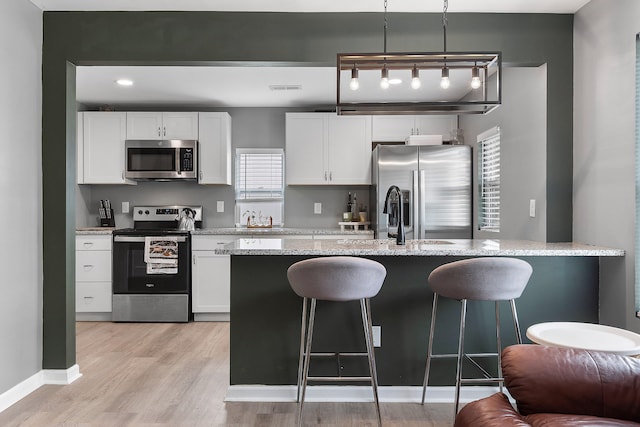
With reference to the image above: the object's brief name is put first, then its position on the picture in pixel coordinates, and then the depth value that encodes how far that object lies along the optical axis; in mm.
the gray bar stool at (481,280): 2275
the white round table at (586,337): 1832
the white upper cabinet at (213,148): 5078
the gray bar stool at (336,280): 2260
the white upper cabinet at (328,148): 5137
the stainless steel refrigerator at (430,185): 4578
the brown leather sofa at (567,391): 1518
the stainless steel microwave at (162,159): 5008
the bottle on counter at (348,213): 5262
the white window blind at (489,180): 4129
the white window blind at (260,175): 5438
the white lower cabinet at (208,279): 4785
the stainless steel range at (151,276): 4711
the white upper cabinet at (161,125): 5066
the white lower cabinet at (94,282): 4758
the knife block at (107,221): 5344
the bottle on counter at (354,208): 5324
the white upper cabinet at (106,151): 5066
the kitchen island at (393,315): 2803
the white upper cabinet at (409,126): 5133
